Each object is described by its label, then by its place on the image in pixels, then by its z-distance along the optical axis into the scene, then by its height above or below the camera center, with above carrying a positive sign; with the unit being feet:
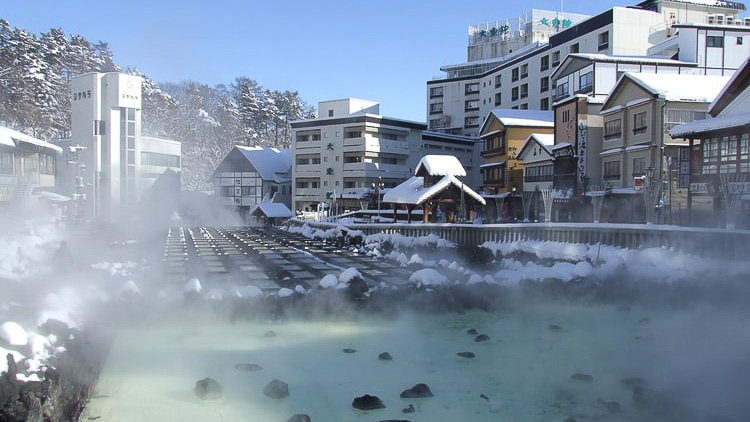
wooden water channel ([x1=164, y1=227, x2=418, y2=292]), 60.18 -8.55
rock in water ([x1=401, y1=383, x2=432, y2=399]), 26.84 -9.52
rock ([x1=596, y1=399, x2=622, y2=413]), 24.67 -9.29
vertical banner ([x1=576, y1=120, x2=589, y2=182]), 106.42 +11.04
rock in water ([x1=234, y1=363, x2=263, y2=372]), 30.63 -9.50
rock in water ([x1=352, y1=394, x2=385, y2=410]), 25.55 -9.57
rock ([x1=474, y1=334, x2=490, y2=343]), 37.14 -9.36
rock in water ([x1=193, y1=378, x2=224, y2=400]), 26.66 -9.44
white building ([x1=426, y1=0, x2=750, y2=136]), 114.73 +41.00
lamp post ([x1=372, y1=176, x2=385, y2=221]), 153.07 +4.31
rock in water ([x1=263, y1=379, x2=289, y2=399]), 26.93 -9.49
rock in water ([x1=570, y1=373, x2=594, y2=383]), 28.58 -9.26
